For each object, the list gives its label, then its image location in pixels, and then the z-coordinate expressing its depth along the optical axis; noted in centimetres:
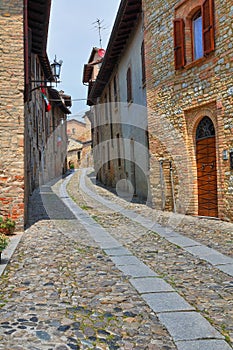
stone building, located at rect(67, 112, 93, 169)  4581
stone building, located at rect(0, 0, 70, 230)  780
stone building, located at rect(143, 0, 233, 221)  841
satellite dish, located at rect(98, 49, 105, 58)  2482
